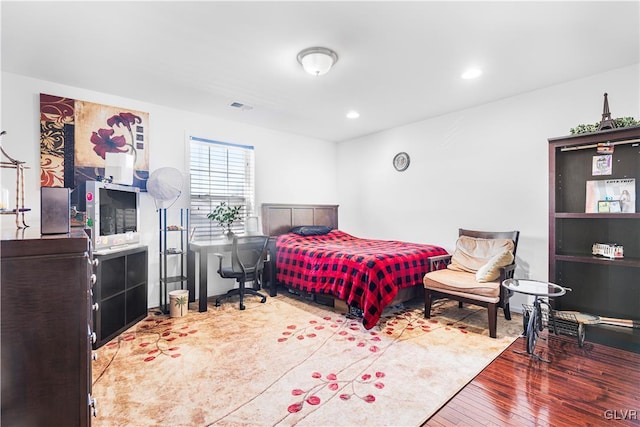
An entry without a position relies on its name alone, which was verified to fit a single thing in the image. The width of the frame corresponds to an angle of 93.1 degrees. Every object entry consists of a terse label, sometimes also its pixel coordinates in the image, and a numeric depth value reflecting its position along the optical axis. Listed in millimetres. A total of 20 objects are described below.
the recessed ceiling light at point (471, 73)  2922
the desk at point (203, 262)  3576
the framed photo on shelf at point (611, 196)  2623
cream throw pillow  2916
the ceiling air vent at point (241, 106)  3787
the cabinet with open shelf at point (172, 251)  3598
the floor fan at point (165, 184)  3551
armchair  2836
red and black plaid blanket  3051
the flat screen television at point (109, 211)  2615
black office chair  3722
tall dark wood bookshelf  2621
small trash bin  3385
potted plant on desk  4156
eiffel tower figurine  2571
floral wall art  3086
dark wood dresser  776
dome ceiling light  2506
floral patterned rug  1762
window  4184
